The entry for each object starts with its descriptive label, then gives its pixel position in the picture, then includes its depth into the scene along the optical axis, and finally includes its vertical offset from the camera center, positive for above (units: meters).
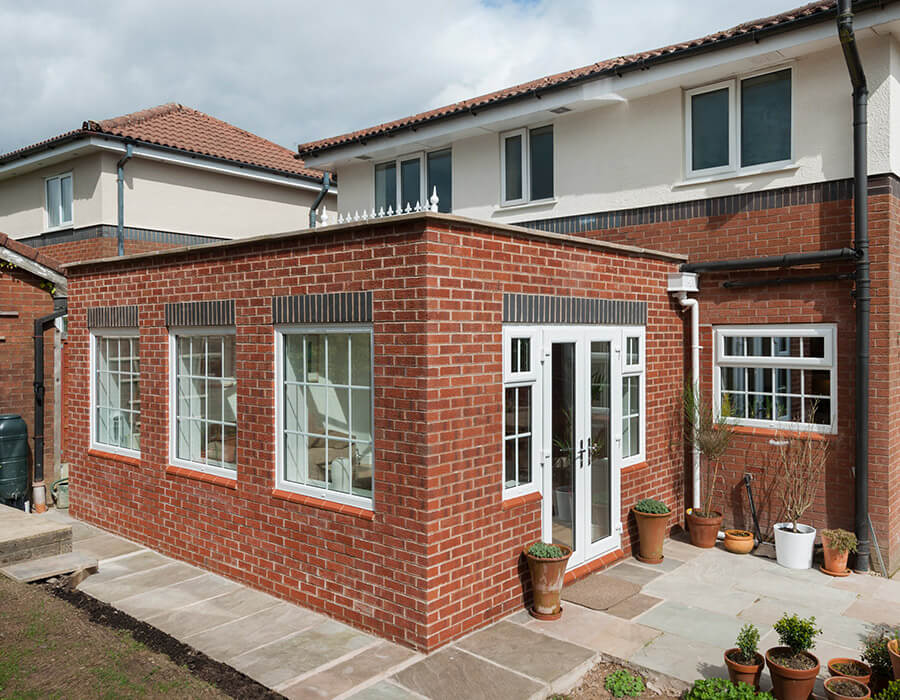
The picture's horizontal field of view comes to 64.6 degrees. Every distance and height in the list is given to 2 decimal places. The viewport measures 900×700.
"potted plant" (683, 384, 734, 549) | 8.07 -1.19
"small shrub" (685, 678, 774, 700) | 4.16 -2.08
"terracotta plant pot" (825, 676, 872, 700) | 4.30 -2.15
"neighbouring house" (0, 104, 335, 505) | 11.06 +3.14
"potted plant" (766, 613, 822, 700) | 4.49 -2.08
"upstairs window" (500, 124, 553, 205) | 10.30 +2.63
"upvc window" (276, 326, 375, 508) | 5.96 -0.60
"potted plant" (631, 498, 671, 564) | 7.46 -1.97
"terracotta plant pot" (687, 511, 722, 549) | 8.05 -2.15
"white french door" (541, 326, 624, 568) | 6.54 -0.93
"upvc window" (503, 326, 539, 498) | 6.09 -0.58
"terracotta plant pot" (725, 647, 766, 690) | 4.64 -2.17
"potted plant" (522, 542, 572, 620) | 5.88 -1.95
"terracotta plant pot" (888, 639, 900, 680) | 4.42 -1.97
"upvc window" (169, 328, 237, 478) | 7.23 -0.56
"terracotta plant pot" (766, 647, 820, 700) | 4.47 -2.16
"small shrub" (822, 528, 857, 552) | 7.11 -2.02
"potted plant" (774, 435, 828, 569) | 7.41 -1.64
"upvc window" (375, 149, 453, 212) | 11.55 +2.75
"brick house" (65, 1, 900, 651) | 5.58 -0.04
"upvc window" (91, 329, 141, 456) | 8.47 -0.53
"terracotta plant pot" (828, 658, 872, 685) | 4.50 -2.15
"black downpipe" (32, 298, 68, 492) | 10.76 -0.39
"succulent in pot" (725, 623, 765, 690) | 4.65 -2.13
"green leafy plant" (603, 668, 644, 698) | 4.83 -2.36
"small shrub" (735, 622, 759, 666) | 4.70 -2.03
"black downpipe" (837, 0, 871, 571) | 7.12 +0.39
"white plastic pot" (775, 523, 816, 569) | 7.39 -2.17
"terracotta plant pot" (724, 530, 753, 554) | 7.90 -2.26
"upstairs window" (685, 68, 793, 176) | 8.04 +2.54
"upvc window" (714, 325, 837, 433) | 7.68 -0.41
